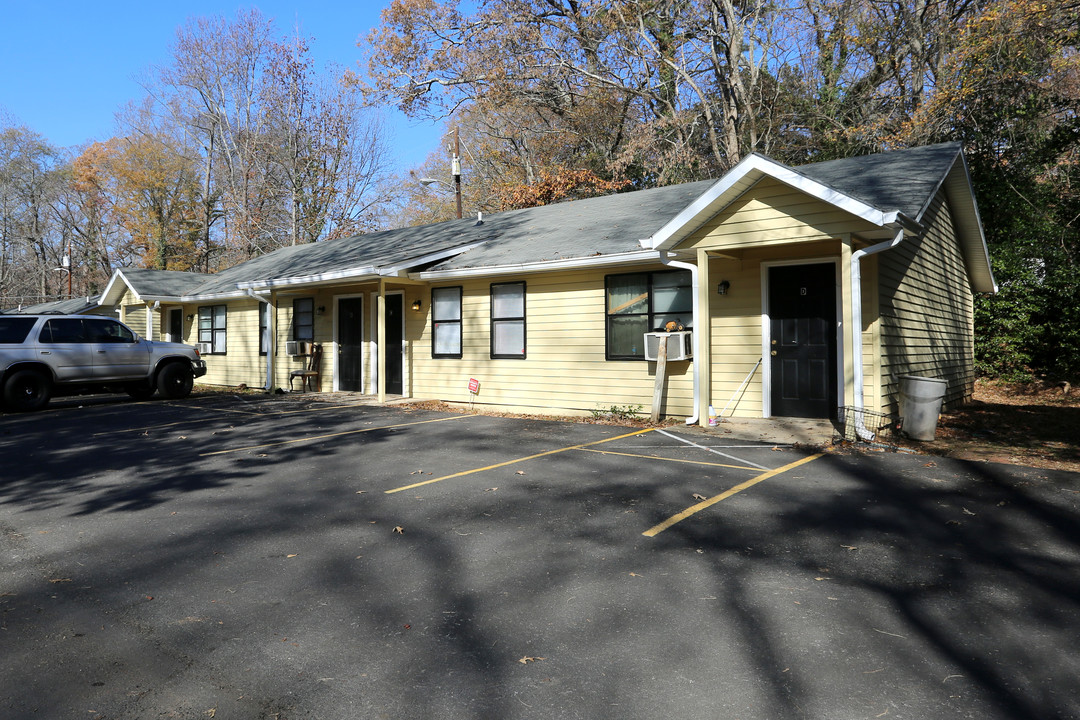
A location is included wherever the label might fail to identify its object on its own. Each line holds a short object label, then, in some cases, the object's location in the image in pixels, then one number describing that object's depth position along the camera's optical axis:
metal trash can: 8.15
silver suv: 11.91
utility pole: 22.02
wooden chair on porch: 15.64
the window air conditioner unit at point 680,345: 9.88
